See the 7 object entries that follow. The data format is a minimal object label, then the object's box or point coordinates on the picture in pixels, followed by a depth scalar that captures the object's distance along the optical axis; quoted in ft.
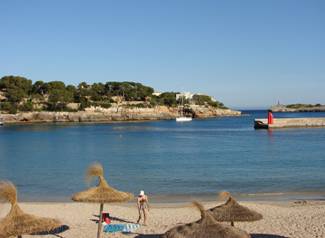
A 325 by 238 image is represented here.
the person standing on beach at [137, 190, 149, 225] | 57.93
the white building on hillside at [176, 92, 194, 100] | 584.81
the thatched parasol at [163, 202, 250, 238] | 33.45
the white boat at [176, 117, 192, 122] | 452.76
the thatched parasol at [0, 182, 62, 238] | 35.29
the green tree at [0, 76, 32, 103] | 444.55
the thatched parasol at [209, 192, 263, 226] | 43.32
